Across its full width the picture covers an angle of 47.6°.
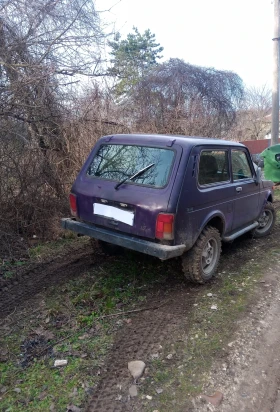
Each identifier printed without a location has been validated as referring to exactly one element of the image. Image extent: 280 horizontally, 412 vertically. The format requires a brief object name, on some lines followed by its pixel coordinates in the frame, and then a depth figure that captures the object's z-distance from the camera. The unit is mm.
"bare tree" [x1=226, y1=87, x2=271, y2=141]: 27562
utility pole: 10549
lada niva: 3275
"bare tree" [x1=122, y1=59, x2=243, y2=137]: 9406
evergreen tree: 6359
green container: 10680
